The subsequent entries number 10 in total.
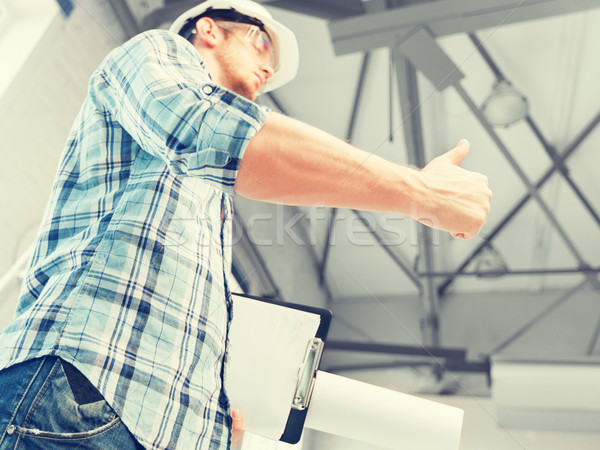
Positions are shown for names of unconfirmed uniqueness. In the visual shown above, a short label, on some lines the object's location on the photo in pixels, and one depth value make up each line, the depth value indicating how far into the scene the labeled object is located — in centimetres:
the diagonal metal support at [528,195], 338
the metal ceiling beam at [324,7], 212
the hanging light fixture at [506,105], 275
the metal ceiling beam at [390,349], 429
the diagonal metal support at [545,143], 296
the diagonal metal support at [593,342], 439
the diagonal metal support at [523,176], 291
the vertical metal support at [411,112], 243
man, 50
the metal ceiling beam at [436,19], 211
